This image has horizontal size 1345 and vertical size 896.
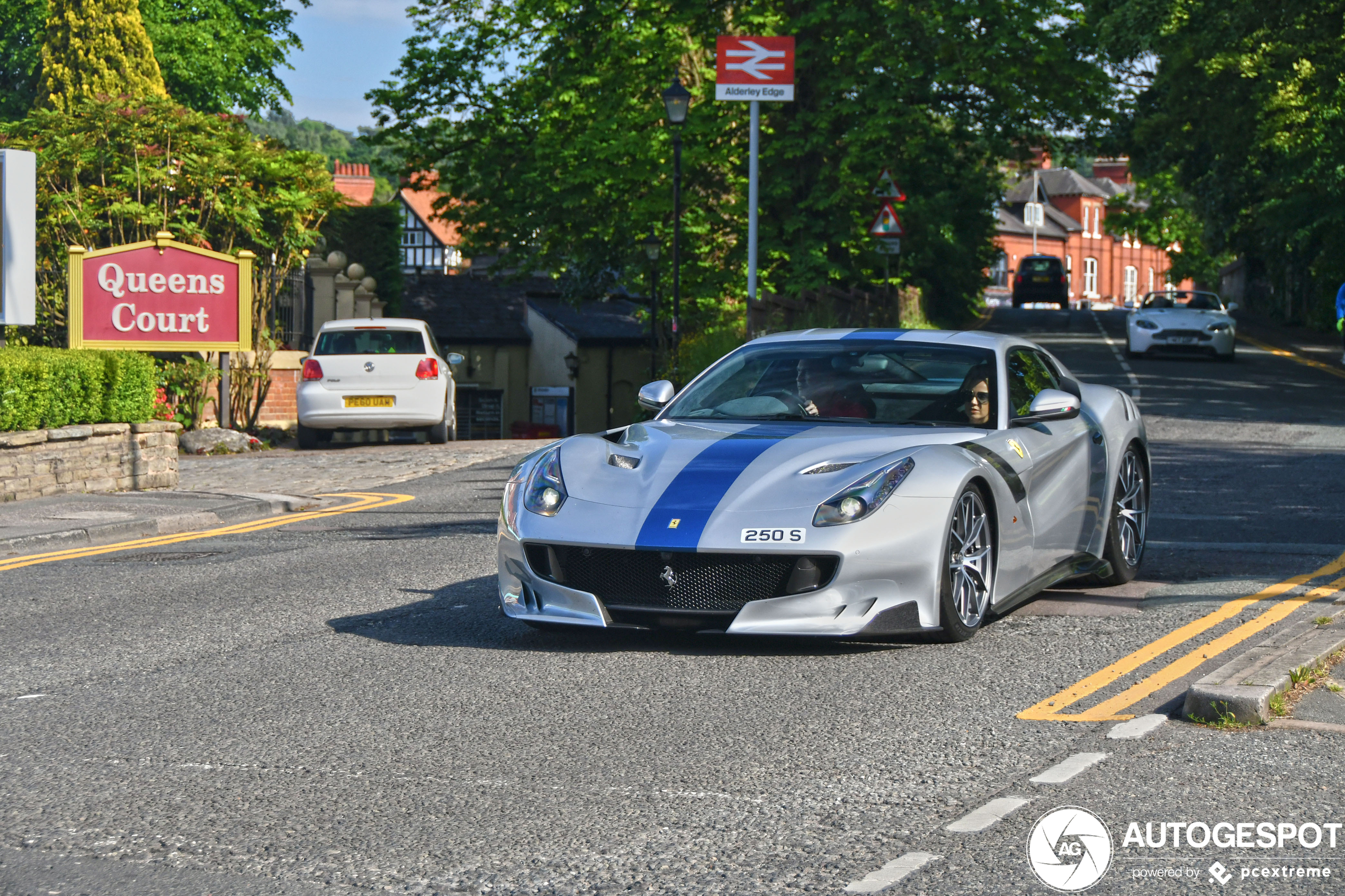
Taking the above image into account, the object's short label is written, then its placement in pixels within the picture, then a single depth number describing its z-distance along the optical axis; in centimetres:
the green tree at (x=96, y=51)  3834
